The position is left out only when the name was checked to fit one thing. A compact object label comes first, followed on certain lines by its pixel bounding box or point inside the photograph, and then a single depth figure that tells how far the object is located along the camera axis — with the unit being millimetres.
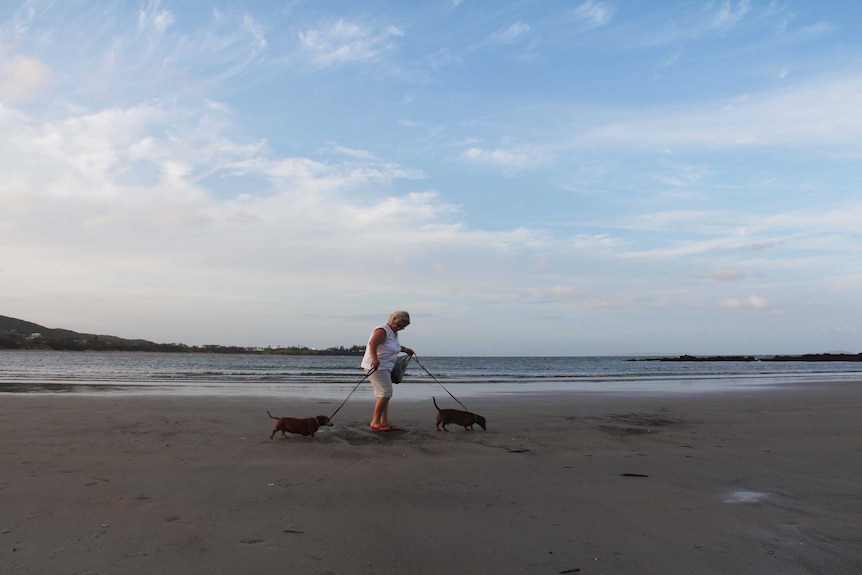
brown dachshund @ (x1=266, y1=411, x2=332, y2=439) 7375
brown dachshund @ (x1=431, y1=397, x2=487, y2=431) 8203
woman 8125
